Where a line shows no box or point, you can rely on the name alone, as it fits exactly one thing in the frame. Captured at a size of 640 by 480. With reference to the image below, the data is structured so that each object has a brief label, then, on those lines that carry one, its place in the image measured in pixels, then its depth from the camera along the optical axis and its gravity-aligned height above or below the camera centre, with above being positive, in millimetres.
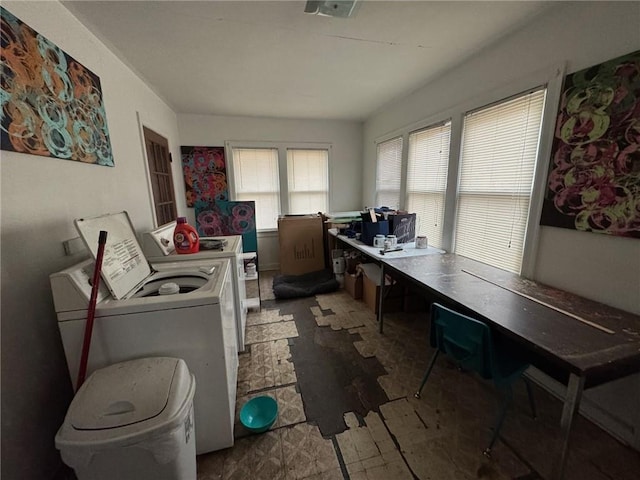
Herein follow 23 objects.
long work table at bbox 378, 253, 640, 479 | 1028 -690
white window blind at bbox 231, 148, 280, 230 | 4125 +126
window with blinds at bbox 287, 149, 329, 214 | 4332 +135
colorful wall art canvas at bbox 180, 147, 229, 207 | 3852 +247
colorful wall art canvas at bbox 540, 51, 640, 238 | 1329 +177
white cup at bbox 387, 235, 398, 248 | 2745 -576
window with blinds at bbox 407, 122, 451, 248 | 2697 +95
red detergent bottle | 2037 -395
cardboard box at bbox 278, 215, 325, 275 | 3920 -864
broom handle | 1085 -573
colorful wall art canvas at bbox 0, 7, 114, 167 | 1117 +468
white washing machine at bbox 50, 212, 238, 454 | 1131 -610
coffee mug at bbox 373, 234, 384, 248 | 2834 -594
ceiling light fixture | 1471 +1046
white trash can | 887 -828
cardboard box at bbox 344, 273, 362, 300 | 3250 -1253
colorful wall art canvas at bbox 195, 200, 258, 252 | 3479 -413
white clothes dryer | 1919 -490
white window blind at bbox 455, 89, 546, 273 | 1867 +56
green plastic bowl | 1521 -1399
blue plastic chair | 1326 -902
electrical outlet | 1391 -304
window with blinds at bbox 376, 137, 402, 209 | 3527 +198
